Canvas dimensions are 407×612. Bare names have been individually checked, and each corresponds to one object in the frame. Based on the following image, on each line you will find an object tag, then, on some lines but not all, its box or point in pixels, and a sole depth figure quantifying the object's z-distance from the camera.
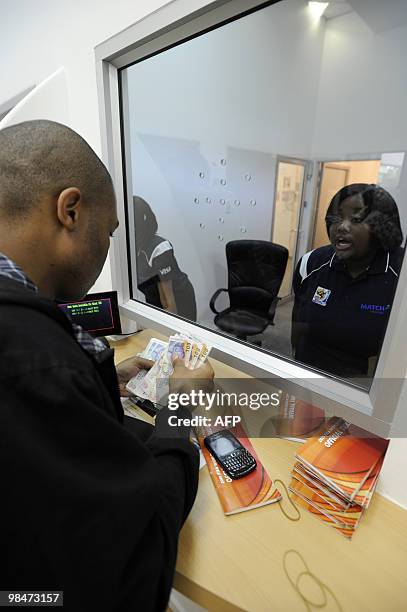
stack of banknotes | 0.94
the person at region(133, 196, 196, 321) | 1.54
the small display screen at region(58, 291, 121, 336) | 1.23
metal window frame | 0.69
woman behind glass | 1.04
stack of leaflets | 0.65
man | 0.37
